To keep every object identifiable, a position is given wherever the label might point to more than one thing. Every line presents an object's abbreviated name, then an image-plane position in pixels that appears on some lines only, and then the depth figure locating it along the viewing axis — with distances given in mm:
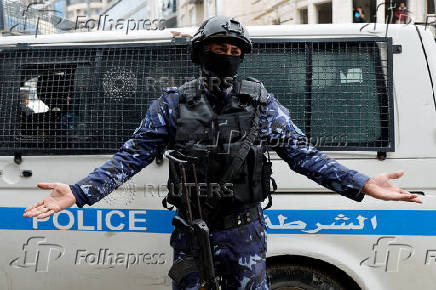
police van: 2678
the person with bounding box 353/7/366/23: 14840
